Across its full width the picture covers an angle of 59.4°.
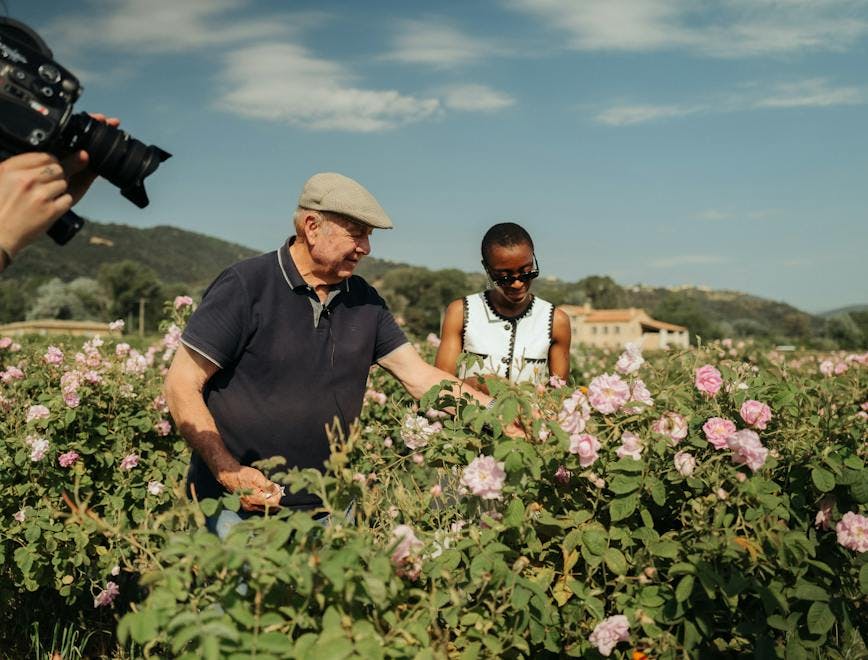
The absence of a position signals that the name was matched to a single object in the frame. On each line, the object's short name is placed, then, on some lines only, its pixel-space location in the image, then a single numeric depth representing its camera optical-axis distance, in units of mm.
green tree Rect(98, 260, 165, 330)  81625
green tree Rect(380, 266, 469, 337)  90012
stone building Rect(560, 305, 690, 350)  81188
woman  3537
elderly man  2561
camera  1454
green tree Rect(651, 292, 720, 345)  87625
